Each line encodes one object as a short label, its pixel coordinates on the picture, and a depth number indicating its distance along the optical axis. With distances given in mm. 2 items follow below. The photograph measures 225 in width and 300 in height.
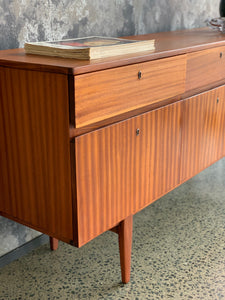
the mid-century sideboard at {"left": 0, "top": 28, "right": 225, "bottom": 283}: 1500
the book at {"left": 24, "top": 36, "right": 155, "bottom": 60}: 1549
